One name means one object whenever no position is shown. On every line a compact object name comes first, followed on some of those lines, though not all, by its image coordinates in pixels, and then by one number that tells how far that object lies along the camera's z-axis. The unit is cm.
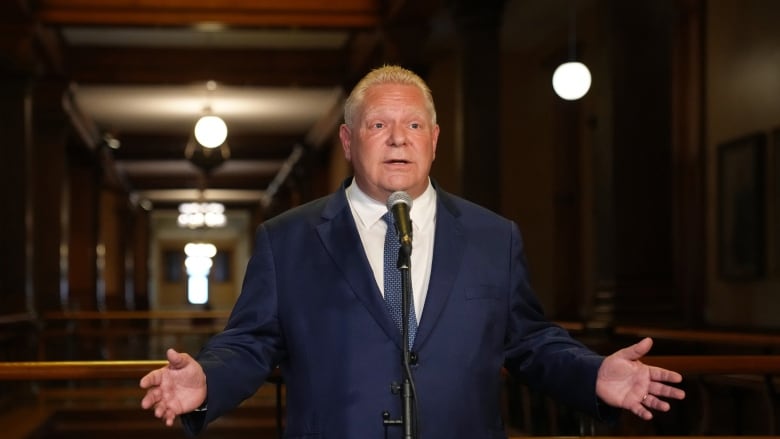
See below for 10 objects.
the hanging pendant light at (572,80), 1058
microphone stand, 238
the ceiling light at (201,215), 3078
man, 263
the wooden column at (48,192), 1447
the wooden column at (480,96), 1078
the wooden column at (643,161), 861
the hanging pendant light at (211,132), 1331
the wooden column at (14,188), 1232
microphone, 235
